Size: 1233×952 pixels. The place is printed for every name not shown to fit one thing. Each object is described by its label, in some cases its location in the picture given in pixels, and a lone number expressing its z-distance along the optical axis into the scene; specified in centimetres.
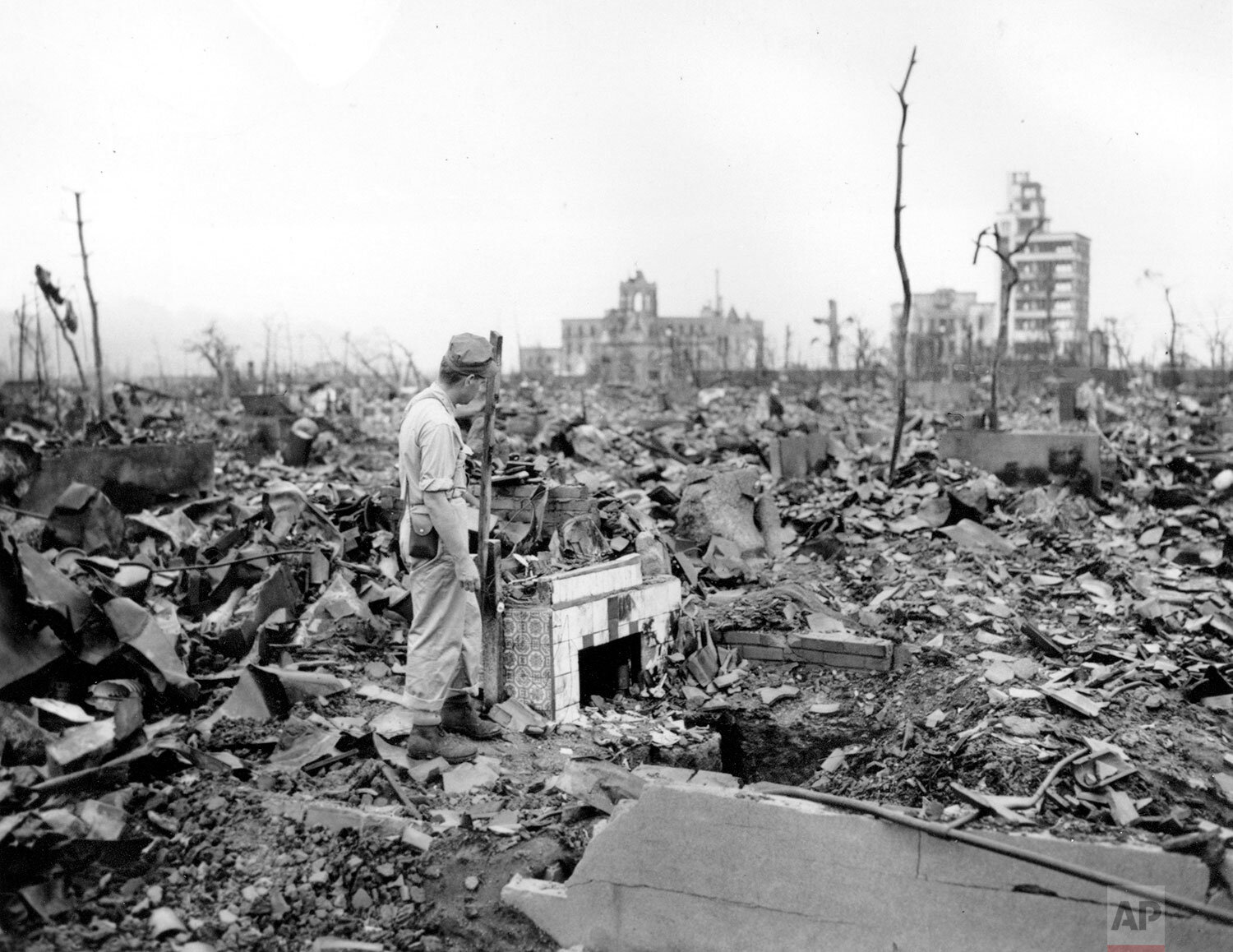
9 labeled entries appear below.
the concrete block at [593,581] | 522
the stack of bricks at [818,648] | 621
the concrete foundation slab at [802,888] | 302
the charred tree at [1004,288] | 1415
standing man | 447
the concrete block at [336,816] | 382
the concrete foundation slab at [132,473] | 1061
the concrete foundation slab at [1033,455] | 1167
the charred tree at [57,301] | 1755
